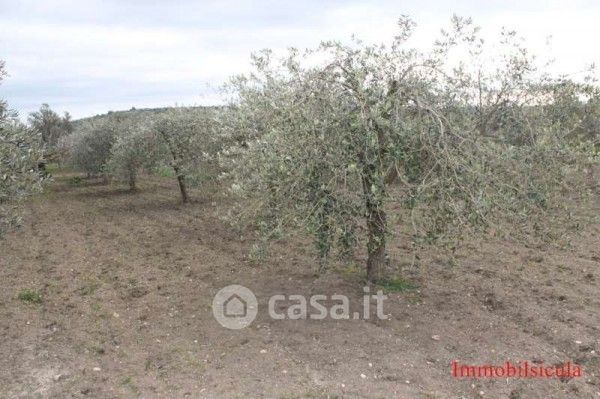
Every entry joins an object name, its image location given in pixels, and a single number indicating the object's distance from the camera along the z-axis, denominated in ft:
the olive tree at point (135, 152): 68.70
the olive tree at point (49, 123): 149.79
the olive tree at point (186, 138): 61.44
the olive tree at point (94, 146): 92.94
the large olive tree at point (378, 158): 22.72
